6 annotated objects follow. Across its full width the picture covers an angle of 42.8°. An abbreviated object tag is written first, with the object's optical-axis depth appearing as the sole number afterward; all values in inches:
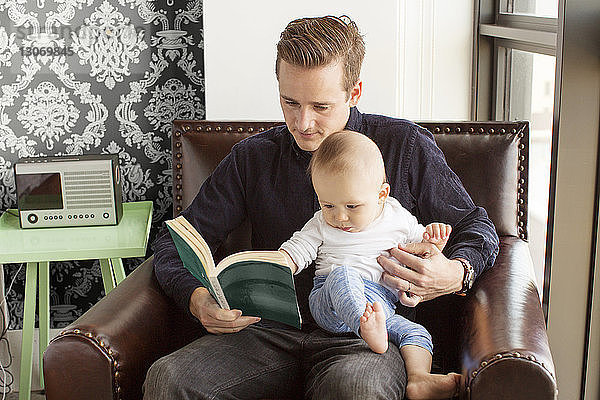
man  58.6
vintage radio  91.4
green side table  85.4
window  81.0
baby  57.2
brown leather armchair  51.9
